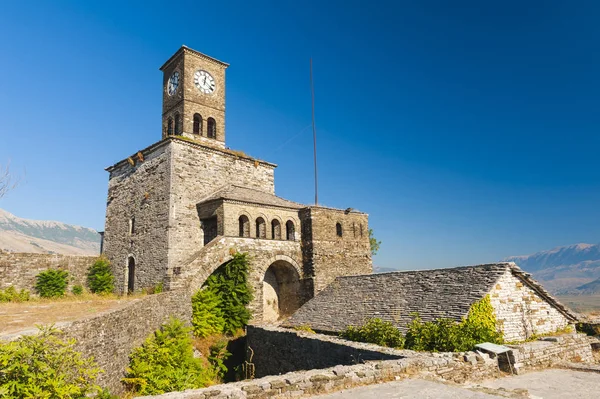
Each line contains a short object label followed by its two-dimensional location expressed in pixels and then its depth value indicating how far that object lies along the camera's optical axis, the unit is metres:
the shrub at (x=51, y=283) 23.19
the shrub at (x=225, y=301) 20.52
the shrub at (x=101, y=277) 26.45
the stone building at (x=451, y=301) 15.58
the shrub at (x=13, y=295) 20.71
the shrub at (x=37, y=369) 6.84
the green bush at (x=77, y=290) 24.68
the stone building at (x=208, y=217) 24.22
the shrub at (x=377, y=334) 14.66
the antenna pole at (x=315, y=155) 34.71
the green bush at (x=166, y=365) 13.10
